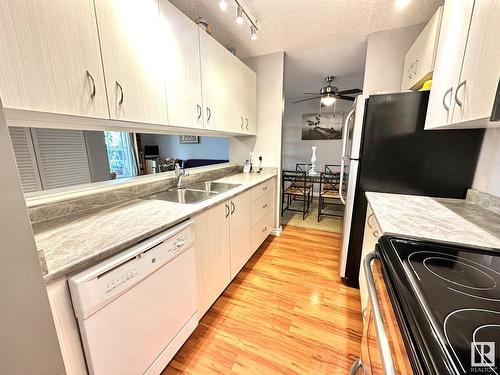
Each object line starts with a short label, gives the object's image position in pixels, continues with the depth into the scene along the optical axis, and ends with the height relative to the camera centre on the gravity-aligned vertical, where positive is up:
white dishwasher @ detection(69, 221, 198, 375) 0.72 -0.66
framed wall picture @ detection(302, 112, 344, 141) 4.70 +0.52
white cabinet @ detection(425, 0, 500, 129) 0.76 +0.37
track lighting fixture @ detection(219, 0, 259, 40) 1.41 +1.12
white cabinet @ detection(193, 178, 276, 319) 1.36 -0.73
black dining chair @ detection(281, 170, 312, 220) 3.53 -0.70
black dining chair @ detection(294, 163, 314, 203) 5.05 -0.44
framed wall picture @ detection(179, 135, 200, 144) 4.62 +0.19
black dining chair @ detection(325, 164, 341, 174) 4.72 -0.45
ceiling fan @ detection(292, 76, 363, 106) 3.05 +0.79
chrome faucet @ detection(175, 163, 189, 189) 1.80 -0.23
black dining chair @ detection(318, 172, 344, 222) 3.33 -0.71
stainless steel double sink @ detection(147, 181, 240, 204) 1.65 -0.38
